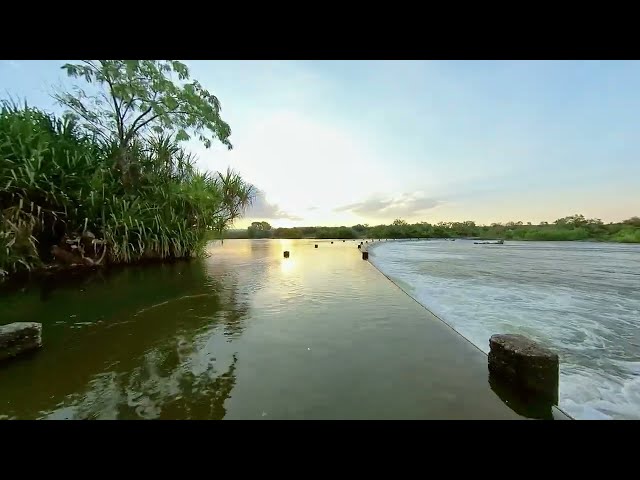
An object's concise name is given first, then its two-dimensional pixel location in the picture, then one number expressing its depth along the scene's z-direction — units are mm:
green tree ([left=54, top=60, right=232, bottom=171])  10406
